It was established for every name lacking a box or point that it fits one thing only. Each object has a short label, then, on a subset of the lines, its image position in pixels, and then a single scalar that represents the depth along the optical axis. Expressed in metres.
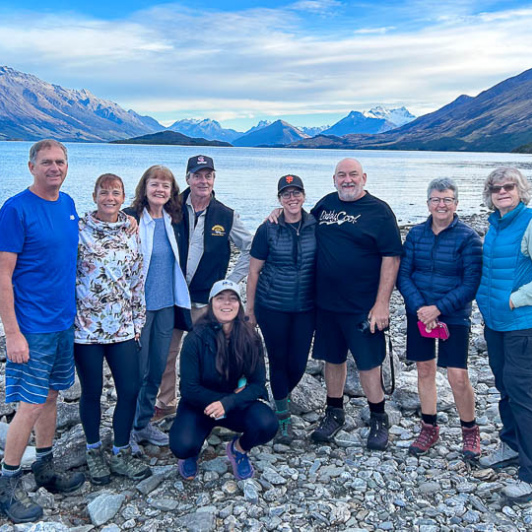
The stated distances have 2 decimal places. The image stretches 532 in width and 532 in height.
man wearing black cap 7.01
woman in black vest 6.77
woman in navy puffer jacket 6.14
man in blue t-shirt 5.07
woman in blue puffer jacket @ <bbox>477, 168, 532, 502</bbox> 5.64
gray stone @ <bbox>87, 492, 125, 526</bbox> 5.43
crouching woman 6.08
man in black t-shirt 6.61
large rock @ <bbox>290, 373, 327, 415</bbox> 8.00
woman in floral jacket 5.68
